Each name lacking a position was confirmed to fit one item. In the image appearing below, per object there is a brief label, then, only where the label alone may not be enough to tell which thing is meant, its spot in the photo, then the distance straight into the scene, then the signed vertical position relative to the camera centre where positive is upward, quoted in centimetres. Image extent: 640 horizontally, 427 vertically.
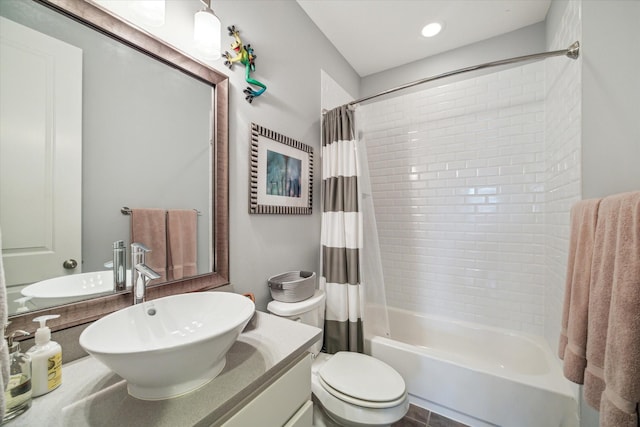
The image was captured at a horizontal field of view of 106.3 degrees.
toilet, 108 -84
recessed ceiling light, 182 +144
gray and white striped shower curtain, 166 -20
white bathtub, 124 -99
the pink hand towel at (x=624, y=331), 65 -33
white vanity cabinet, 62 -54
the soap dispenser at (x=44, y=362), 56 -35
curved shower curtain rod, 119 +86
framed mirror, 78 +25
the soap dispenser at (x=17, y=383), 49 -36
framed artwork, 136 +26
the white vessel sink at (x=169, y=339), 49 -33
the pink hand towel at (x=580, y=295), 88 -31
